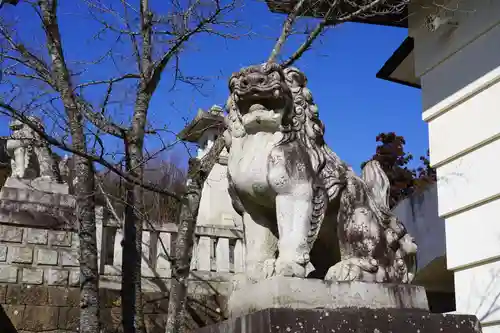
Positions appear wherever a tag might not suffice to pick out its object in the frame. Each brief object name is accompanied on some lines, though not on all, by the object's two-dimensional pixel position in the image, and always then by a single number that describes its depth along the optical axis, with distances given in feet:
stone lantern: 43.50
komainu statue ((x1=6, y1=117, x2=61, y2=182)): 32.12
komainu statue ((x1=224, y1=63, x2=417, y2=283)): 11.05
